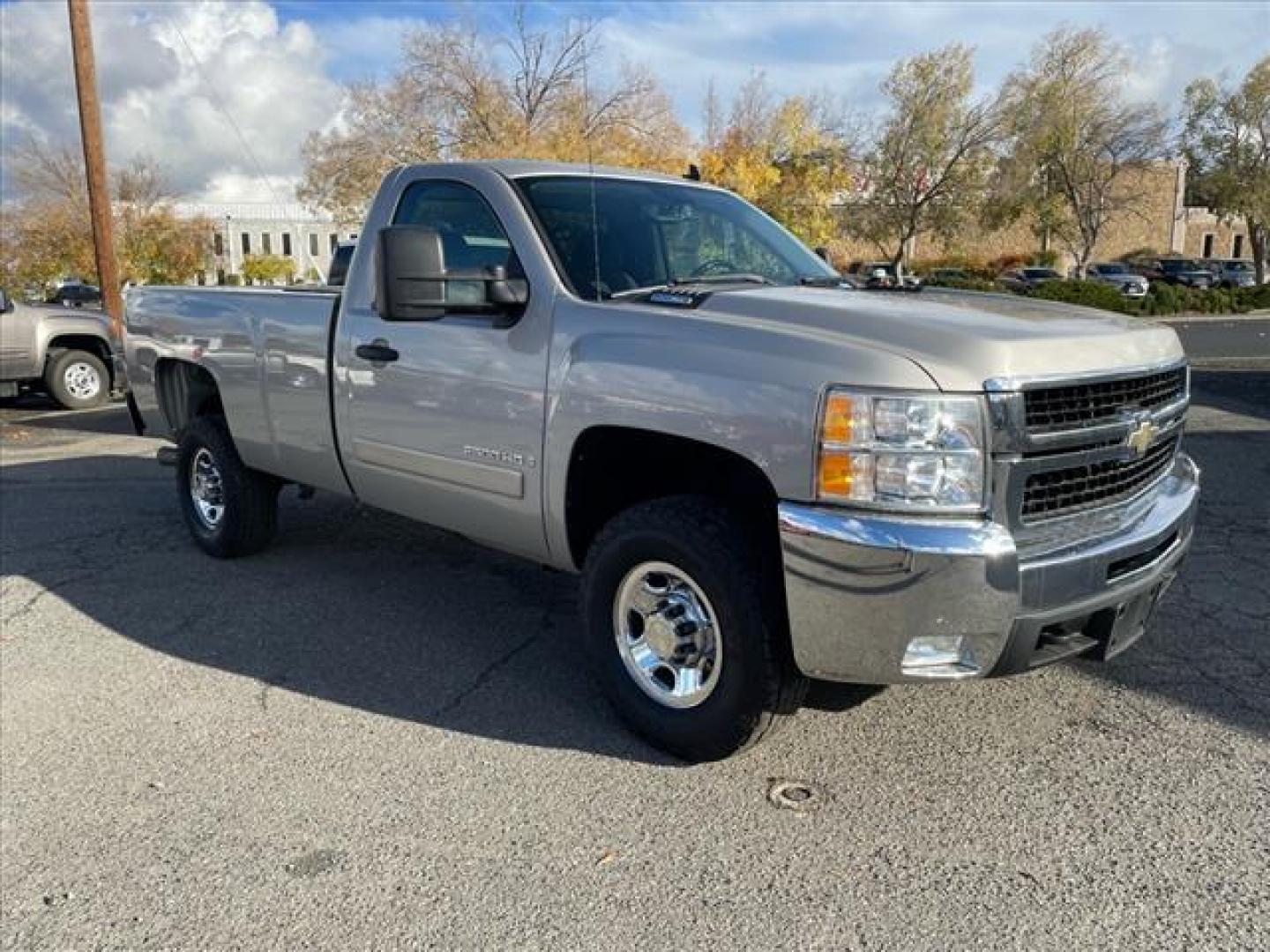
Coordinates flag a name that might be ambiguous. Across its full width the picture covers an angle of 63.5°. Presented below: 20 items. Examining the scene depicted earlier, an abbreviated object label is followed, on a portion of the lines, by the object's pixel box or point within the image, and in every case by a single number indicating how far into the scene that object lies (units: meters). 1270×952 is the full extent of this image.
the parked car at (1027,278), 37.90
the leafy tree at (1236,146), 47.47
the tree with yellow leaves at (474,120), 29.08
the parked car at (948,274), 39.69
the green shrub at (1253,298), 35.59
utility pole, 14.97
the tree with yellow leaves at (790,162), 29.97
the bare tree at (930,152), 37.41
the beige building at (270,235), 41.41
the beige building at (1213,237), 68.75
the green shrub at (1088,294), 30.57
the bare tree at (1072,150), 42.88
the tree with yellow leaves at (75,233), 35.56
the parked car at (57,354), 12.20
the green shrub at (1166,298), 33.84
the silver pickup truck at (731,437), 2.75
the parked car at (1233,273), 43.72
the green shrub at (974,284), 32.34
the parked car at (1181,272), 43.03
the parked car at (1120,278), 36.91
